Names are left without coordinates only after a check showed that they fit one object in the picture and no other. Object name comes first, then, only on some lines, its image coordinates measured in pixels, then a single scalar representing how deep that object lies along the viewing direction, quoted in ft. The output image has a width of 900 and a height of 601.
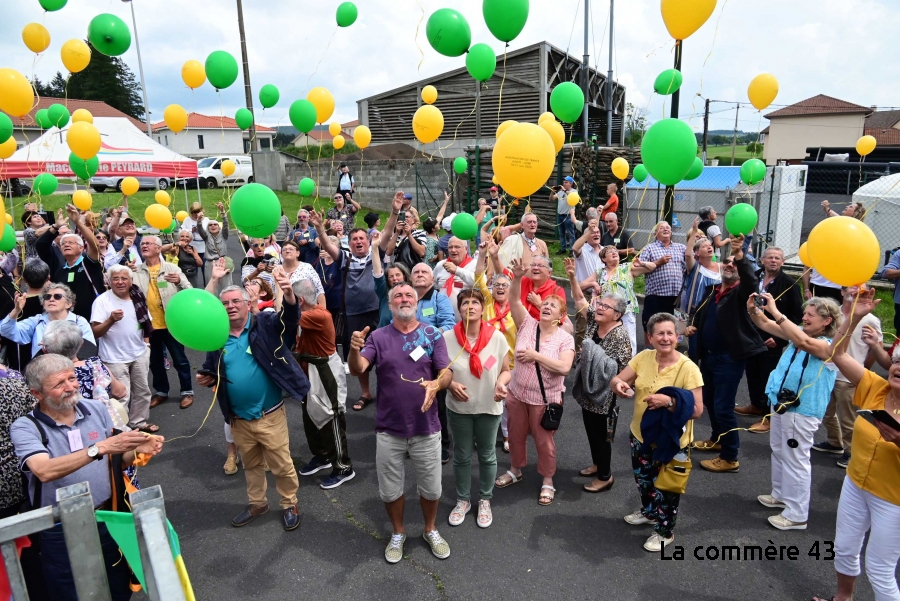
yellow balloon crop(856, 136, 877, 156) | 31.55
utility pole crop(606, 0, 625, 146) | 38.60
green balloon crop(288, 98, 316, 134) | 20.70
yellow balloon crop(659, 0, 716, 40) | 14.14
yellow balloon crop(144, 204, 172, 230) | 22.65
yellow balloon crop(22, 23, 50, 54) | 20.29
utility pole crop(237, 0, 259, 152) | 33.70
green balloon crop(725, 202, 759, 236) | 17.74
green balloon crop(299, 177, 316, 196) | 30.41
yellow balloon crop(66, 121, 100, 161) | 21.21
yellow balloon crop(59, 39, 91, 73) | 21.03
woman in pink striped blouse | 13.30
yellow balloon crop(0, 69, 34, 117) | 17.66
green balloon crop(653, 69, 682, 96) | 20.36
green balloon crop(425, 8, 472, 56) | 16.72
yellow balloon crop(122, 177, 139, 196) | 28.97
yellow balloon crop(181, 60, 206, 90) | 20.84
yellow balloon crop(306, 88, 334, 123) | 22.02
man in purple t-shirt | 11.38
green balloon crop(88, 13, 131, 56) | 19.17
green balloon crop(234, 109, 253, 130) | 25.90
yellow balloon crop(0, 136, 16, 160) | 23.66
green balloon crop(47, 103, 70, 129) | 24.39
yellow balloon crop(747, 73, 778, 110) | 19.74
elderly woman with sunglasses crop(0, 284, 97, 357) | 14.24
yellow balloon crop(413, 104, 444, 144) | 20.92
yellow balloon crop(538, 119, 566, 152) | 19.93
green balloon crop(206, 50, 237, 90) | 20.30
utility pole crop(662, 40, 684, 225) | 23.01
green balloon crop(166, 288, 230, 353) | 10.37
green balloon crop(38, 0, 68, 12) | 19.42
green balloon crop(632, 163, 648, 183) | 23.52
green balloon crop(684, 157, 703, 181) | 25.49
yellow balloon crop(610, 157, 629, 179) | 30.66
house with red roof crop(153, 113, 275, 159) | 125.29
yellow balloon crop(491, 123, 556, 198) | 12.74
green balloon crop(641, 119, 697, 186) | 13.89
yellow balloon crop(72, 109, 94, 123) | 26.66
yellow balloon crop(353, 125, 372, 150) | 27.14
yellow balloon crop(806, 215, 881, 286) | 10.28
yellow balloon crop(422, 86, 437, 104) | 24.56
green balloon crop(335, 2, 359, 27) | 20.57
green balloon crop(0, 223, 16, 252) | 19.84
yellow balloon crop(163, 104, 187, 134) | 22.99
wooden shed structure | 70.28
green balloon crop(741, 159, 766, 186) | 25.00
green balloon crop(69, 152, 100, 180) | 28.88
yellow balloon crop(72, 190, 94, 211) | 26.37
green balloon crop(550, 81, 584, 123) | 19.12
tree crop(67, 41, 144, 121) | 143.23
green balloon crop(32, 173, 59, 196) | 27.07
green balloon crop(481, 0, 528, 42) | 15.56
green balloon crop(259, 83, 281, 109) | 24.01
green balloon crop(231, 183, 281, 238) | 12.10
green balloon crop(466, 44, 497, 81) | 18.61
